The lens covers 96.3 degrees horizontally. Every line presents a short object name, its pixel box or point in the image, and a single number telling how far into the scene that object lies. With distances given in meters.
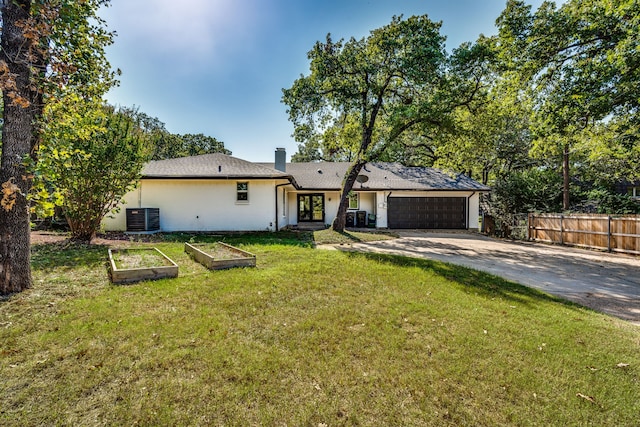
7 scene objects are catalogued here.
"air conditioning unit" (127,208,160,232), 11.80
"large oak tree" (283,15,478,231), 10.66
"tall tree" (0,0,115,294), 3.82
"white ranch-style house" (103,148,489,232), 12.88
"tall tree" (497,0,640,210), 7.61
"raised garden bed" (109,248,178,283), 4.94
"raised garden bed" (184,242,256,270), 6.04
